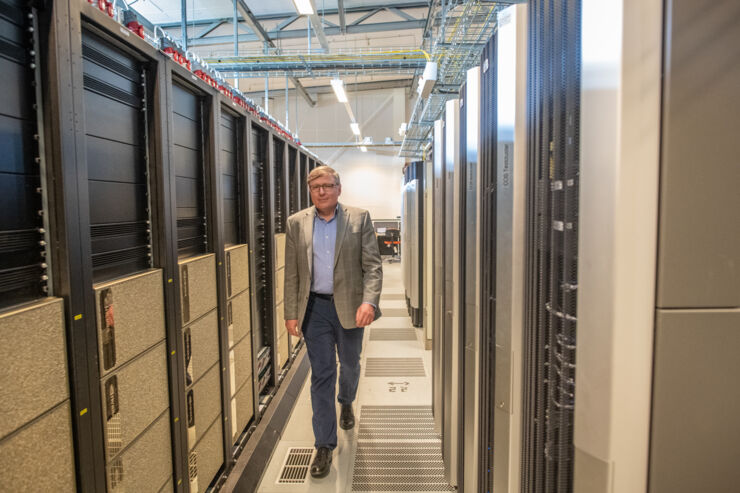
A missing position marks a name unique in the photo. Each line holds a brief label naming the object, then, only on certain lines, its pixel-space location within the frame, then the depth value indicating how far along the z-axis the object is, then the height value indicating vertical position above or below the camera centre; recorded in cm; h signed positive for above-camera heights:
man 205 -31
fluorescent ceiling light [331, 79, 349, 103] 523 +179
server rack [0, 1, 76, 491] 82 -17
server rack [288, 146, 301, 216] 382 +40
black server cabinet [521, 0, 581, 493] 70 -5
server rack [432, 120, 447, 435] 195 -27
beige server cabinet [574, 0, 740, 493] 55 -4
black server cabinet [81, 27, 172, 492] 112 -16
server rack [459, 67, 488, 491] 126 -22
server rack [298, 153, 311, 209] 424 +44
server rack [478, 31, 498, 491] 112 -10
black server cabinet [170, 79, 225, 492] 160 -24
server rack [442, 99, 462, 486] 158 -36
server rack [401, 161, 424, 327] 428 -24
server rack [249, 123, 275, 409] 274 -25
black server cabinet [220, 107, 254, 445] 207 -32
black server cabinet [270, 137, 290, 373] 295 -16
